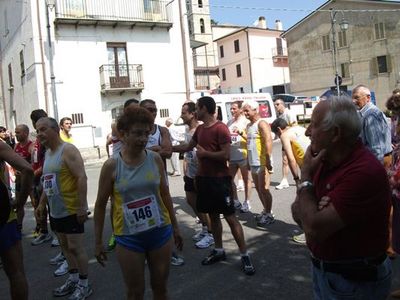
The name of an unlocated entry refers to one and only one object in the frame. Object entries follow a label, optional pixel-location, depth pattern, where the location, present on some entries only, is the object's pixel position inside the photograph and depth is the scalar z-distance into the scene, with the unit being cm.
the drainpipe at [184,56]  2567
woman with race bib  320
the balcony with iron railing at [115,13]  2295
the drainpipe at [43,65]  2234
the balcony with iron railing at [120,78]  2350
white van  1769
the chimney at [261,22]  5884
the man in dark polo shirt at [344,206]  197
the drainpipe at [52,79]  1937
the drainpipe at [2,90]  3009
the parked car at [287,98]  3519
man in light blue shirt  493
